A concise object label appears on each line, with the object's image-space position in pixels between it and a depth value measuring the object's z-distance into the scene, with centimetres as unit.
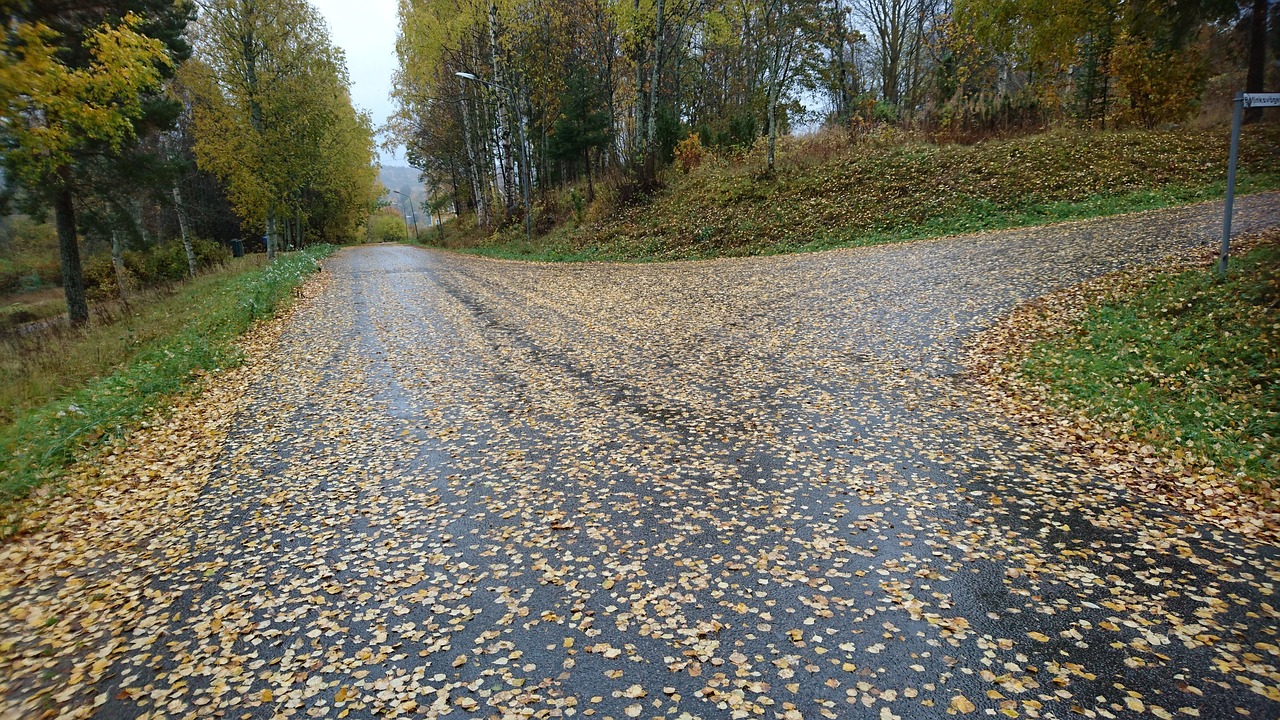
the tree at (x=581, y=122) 2831
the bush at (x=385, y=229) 6825
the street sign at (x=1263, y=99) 700
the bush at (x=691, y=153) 2566
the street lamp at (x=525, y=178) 2555
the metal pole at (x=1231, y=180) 715
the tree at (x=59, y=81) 559
